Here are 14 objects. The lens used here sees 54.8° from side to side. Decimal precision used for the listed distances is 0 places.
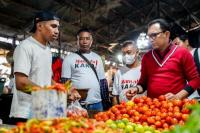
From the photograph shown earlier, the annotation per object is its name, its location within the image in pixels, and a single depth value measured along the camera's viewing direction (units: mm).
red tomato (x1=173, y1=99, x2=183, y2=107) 1849
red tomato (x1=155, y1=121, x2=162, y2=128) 1695
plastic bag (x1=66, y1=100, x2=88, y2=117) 1824
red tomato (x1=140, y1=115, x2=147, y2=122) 1763
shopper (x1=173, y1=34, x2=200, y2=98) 2456
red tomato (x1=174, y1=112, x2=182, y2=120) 1735
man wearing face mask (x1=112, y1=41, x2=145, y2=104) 2873
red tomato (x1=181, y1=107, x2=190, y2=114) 1785
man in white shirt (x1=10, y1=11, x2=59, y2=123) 1878
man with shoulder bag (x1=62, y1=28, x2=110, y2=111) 2799
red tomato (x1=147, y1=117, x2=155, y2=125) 1717
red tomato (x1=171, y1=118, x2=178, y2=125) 1705
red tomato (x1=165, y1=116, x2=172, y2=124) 1716
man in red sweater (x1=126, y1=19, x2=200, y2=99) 2167
